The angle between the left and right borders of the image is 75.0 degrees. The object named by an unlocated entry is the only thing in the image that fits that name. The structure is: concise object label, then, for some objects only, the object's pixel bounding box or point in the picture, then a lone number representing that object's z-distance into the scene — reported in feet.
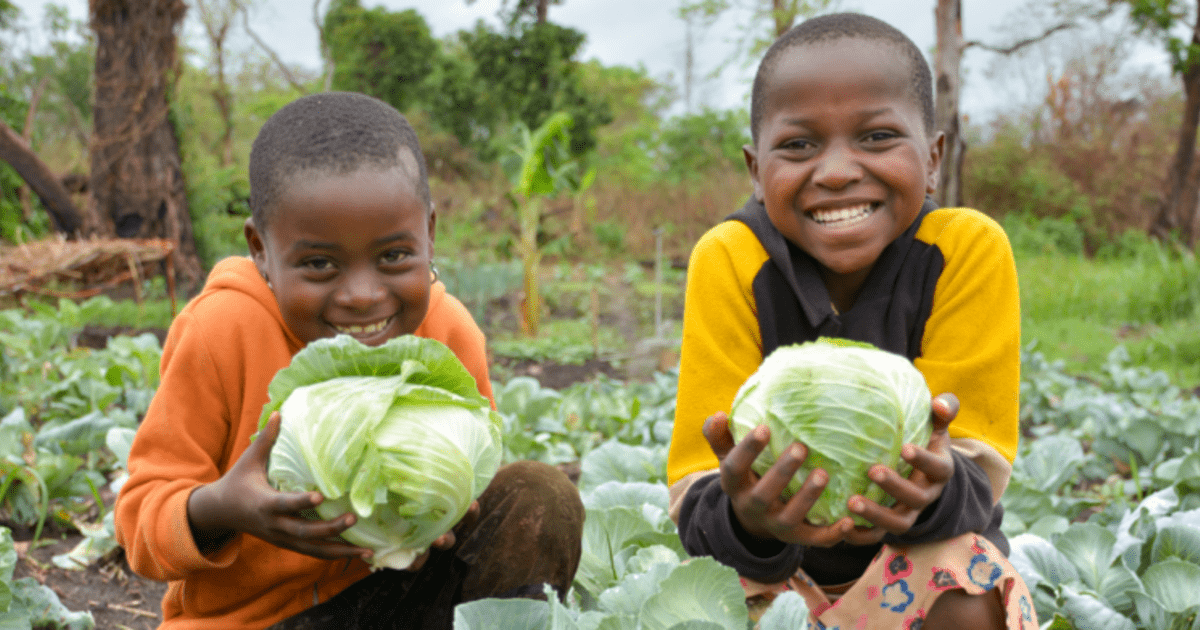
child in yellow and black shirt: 5.20
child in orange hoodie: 5.32
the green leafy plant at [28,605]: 6.02
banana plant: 30.12
